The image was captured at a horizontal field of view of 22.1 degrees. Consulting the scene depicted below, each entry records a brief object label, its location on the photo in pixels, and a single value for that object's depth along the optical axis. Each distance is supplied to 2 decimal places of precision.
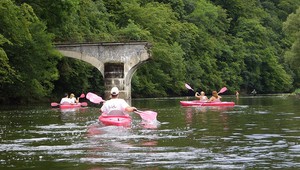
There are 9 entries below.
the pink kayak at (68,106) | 43.62
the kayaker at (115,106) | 24.97
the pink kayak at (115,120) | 24.84
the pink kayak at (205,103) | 42.84
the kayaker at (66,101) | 44.21
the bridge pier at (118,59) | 60.34
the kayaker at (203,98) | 44.54
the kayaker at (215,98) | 43.91
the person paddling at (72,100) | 44.97
